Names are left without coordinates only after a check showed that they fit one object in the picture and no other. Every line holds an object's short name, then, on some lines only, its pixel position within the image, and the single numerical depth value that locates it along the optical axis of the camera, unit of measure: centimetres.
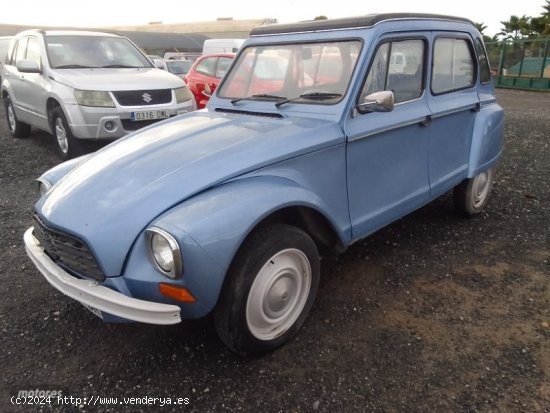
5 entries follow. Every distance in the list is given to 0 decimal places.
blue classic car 221
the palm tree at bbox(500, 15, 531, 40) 3044
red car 955
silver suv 602
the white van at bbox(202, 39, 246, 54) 1581
